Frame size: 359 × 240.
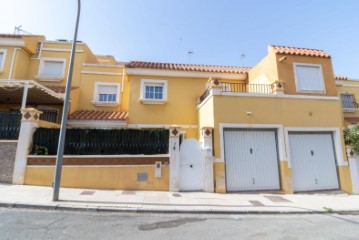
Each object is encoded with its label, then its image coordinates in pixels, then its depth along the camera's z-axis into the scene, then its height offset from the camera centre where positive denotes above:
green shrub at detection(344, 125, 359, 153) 10.64 +1.34
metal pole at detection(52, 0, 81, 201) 6.98 +0.49
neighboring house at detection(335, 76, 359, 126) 15.26 +5.32
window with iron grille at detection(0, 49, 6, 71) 13.20 +6.81
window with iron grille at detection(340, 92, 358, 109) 15.62 +4.78
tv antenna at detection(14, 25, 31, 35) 16.45 +10.62
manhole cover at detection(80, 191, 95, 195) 8.00 -1.26
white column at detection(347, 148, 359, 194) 10.31 -0.29
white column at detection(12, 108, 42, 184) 8.71 +0.87
